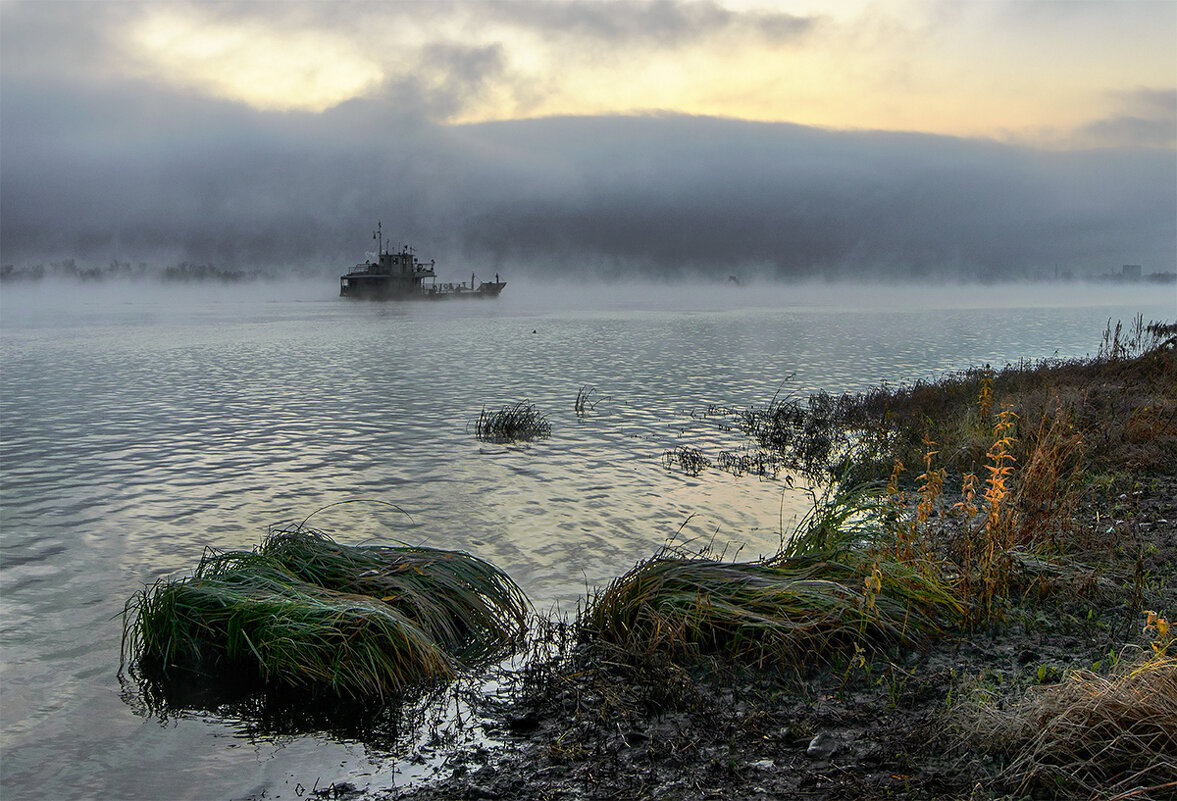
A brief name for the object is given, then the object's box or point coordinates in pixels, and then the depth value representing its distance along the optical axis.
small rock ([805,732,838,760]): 5.75
